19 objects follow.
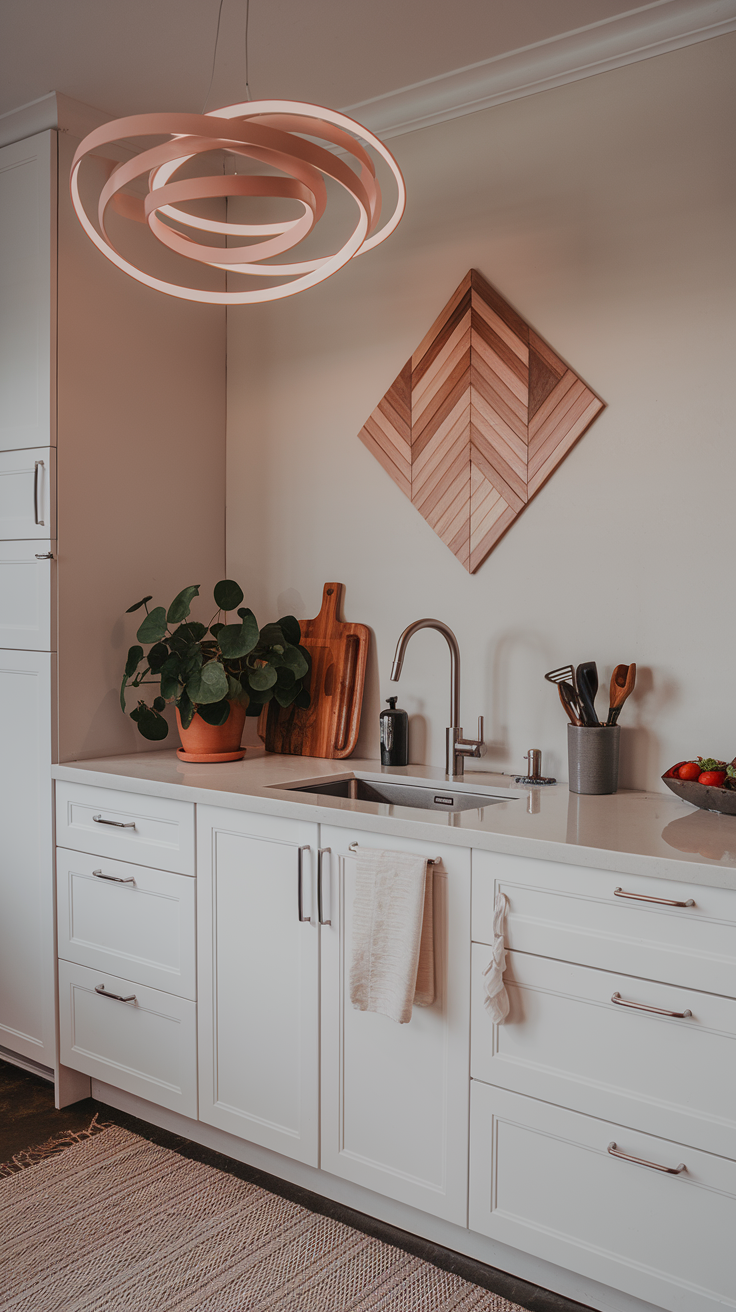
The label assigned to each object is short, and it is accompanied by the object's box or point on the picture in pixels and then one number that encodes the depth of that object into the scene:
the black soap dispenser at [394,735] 2.55
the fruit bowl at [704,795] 1.84
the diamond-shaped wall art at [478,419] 2.33
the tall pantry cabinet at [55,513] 2.57
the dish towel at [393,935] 1.81
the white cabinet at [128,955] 2.30
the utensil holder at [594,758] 2.11
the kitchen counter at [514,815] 1.58
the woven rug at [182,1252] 1.79
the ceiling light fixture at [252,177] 1.53
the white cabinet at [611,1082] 1.50
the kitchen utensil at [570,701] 2.18
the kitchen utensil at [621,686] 2.13
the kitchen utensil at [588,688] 2.15
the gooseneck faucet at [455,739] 2.38
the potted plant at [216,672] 2.57
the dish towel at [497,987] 1.71
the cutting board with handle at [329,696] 2.71
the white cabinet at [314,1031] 1.83
